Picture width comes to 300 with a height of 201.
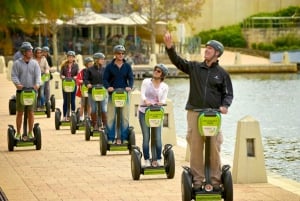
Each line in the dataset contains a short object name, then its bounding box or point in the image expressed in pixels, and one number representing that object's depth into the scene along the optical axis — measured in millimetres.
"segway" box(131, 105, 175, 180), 18406
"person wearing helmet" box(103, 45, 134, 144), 22250
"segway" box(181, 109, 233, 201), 15078
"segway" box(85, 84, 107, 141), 25203
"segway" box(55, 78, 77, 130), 29500
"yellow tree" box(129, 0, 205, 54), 82688
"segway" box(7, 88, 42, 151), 22953
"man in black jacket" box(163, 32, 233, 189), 15383
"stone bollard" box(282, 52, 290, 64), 79706
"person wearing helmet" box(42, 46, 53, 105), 34719
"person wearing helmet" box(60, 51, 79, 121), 30497
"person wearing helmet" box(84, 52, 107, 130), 25906
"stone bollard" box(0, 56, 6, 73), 65731
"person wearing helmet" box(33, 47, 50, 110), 33469
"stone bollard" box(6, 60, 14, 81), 55669
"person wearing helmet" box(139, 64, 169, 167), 19047
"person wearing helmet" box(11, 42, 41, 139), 23188
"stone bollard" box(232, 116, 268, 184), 18391
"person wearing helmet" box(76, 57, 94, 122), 27059
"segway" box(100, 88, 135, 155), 22031
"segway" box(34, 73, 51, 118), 33803
